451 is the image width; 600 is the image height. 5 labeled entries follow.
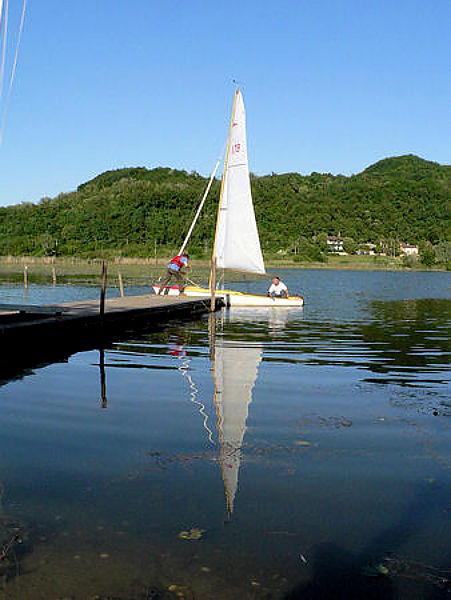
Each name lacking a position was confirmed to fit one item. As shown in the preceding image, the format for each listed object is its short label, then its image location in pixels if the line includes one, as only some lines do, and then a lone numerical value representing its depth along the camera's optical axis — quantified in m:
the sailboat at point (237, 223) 30.47
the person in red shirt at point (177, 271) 29.73
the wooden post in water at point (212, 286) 28.19
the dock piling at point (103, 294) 19.58
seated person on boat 30.66
